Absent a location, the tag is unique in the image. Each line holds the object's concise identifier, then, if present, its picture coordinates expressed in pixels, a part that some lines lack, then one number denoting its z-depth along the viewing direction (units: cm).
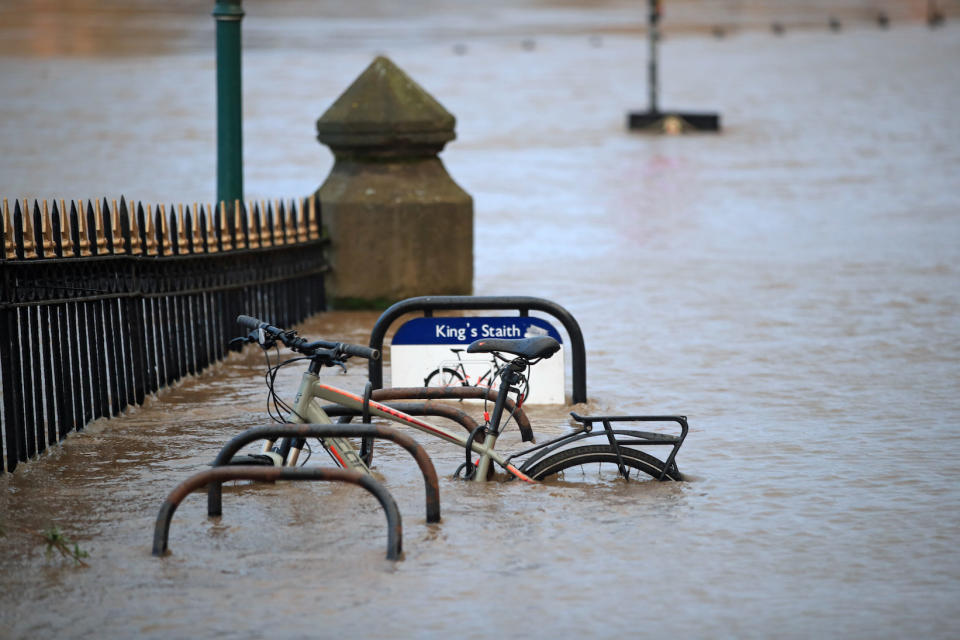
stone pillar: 2367
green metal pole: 2245
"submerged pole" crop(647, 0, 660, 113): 5903
